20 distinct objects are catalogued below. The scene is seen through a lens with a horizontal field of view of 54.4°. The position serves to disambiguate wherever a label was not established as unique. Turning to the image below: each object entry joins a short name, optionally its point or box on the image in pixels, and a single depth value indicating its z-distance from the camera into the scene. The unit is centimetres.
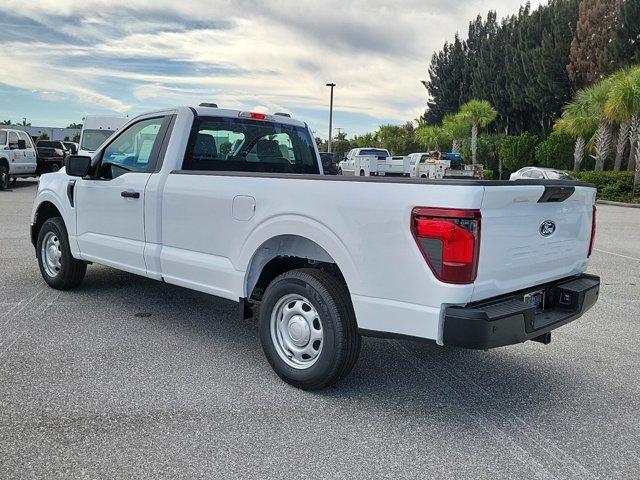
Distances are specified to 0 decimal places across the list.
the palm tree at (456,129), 4625
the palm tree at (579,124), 3091
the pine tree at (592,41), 3781
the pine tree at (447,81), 5919
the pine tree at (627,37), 3453
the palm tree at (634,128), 2608
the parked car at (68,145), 3621
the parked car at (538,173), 2408
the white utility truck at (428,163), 2285
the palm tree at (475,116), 4444
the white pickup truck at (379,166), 2618
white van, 2034
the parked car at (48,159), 2611
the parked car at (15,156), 2000
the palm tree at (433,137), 5356
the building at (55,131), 9716
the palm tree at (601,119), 2892
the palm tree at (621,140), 2726
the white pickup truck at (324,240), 334
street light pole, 4619
